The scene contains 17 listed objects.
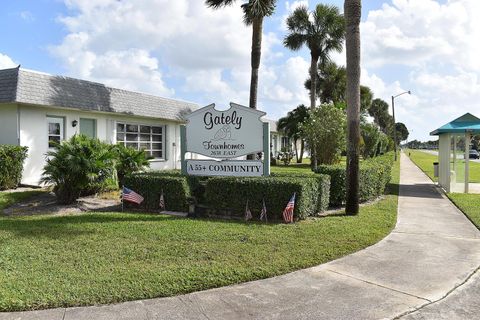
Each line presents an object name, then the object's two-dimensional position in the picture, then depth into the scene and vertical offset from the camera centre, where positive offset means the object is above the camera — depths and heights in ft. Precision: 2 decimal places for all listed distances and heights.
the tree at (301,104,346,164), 74.84 +4.67
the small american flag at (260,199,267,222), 27.72 -3.64
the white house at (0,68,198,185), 42.70 +5.33
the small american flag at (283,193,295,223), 26.78 -3.48
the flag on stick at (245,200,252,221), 28.04 -3.78
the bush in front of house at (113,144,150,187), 43.55 -0.31
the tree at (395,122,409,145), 456.45 +30.81
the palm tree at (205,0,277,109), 53.16 +17.24
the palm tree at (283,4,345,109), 87.61 +26.99
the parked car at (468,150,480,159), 168.08 +1.20
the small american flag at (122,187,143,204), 31.63 -2.90
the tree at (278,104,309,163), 102.22 +9.34
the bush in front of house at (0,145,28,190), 39.27 -0.67
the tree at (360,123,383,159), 118.11 +5.38
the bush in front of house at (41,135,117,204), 32.94 -0.78
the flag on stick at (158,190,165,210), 31.02 -3.28
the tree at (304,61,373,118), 134.21 +24.12
